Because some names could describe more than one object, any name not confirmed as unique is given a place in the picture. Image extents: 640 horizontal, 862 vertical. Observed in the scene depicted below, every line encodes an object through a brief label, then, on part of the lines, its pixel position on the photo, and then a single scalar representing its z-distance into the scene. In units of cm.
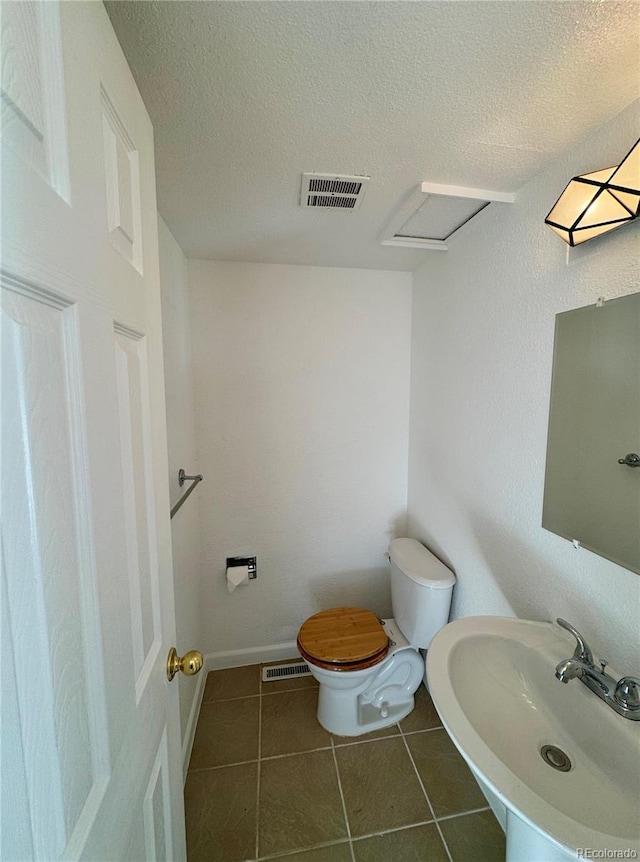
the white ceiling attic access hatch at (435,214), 113
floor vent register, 187
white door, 31
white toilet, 145
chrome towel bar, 137
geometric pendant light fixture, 72
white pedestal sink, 59
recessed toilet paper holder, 186
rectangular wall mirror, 81
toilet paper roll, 179
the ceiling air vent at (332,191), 107
